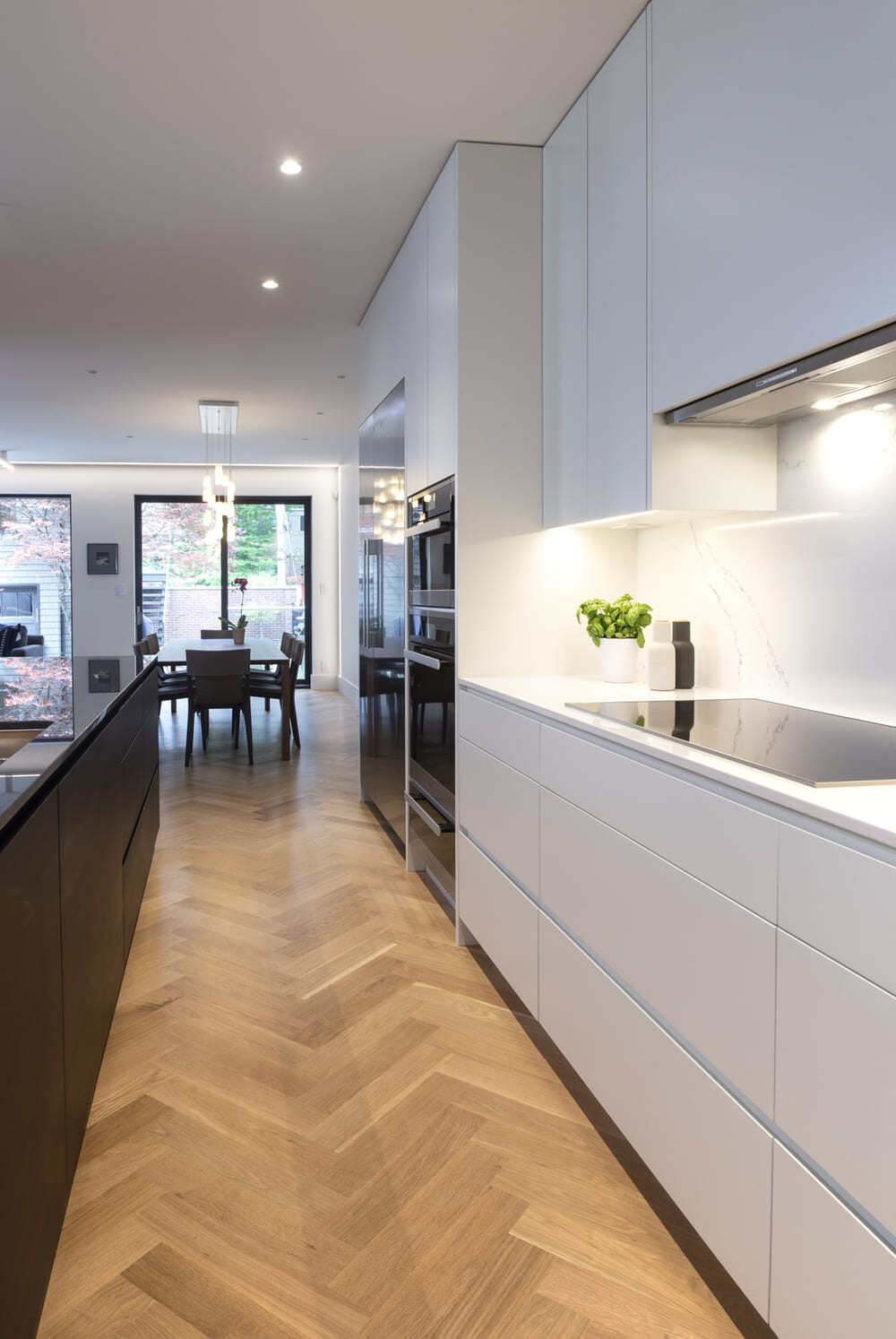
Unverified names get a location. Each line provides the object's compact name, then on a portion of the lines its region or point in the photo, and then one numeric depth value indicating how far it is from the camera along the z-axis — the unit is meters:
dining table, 6.59
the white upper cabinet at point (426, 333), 3.05
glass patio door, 11.04
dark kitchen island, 1.24
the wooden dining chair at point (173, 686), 7.20
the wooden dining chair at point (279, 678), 6.82
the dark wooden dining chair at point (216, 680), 6.28
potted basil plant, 2.72
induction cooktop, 1.38
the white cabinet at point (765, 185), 1.47
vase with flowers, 7.84
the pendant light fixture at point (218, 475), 7.34
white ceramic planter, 2.72
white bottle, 2.57
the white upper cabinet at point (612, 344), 2.25
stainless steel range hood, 1.56
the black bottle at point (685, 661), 2.60
